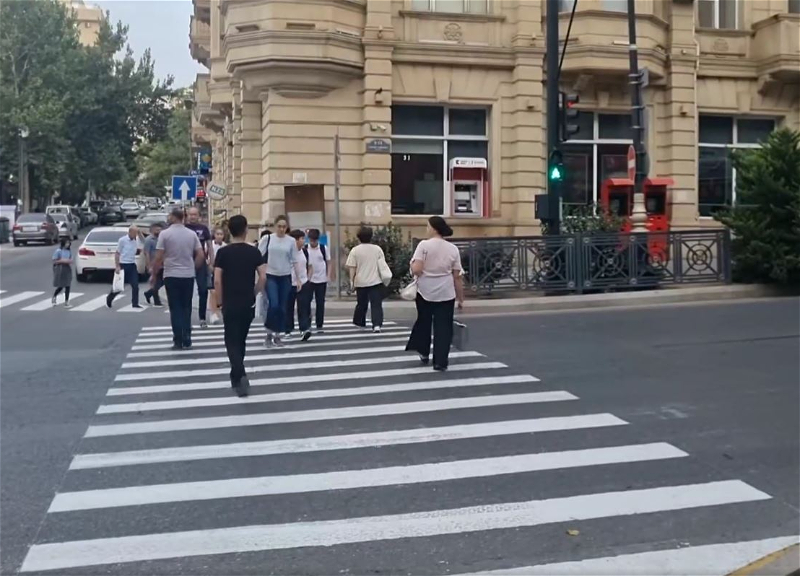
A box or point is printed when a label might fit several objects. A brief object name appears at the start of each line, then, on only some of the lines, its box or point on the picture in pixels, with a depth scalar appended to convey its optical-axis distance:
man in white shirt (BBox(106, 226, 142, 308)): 21.44
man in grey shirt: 13.18
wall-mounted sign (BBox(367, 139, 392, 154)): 23.66
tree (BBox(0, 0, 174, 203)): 60.78
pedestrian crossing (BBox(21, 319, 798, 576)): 5.59
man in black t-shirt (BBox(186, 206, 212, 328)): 17.58
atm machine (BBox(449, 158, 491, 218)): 25.28
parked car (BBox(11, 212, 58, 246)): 47.00
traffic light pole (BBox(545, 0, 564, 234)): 19.84
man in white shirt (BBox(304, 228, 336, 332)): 15.77
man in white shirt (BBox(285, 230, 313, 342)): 14.98
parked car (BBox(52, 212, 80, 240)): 49.56
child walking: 21.66
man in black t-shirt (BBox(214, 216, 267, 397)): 10.13
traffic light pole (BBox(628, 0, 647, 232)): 20.17
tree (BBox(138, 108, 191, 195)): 98.56
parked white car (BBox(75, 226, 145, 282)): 28.02
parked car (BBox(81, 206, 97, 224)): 67.88
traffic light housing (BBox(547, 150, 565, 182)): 19.55
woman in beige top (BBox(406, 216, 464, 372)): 11.29
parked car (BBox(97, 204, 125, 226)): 70.56
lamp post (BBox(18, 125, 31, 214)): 58.97
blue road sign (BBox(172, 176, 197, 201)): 33.09
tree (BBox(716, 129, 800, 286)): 19.77
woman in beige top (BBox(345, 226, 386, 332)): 15.45
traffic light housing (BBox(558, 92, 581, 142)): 19.98
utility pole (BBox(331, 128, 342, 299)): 19.23
